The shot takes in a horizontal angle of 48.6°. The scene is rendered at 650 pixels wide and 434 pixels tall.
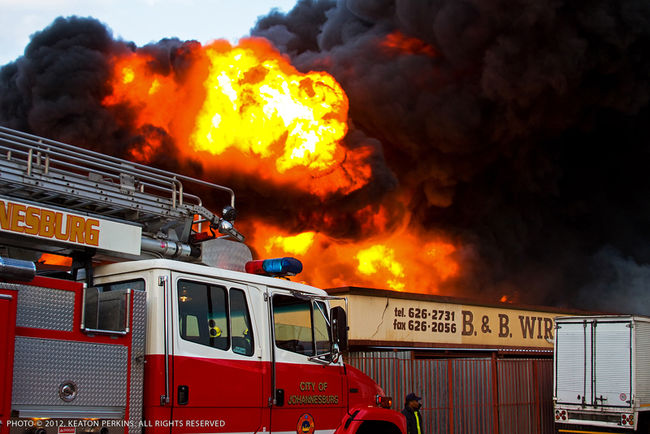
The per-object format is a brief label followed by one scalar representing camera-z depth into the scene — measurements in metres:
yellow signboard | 17.08
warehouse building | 14.16
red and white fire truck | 5.63
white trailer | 13.83
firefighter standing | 10.57
